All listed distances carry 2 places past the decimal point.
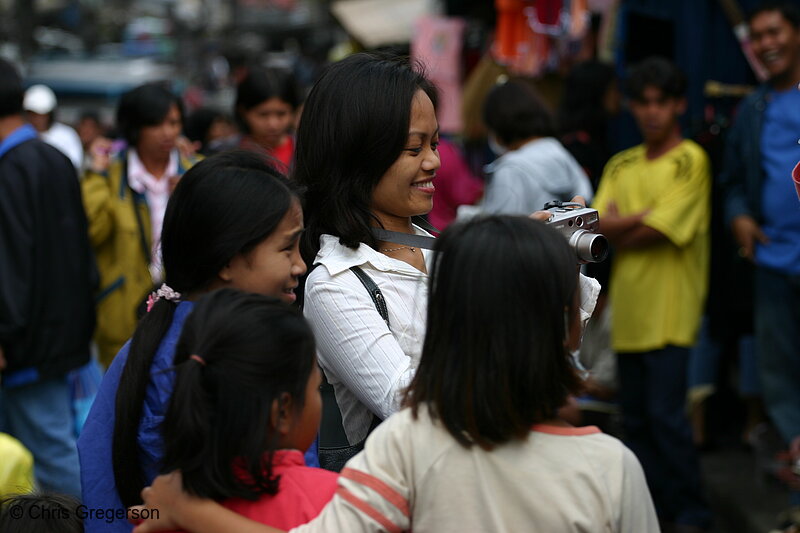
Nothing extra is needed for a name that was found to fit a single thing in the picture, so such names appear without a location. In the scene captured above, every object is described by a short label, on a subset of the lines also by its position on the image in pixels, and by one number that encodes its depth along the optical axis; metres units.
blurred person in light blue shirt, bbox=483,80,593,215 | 4.72
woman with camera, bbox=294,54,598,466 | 2.24
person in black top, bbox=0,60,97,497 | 4.33
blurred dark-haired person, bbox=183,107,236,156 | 6.91
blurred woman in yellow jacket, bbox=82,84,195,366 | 4.82
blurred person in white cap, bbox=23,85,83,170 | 8.55
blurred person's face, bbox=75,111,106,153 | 10.72
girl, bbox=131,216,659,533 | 1.71
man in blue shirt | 4.31
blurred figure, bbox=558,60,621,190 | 5.73
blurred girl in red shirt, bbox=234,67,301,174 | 5.06
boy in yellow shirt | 4.69
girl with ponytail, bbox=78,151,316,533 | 2.06
